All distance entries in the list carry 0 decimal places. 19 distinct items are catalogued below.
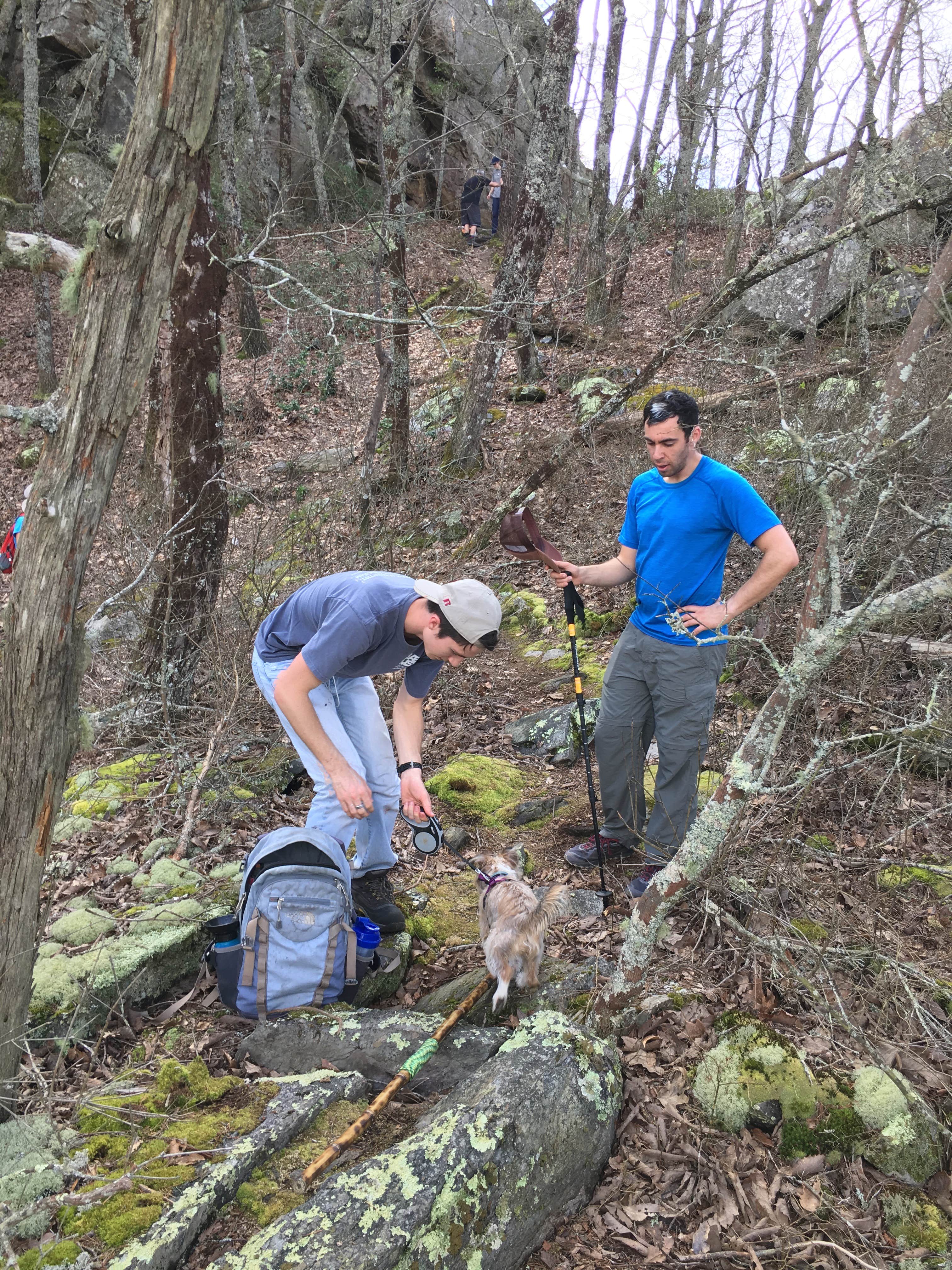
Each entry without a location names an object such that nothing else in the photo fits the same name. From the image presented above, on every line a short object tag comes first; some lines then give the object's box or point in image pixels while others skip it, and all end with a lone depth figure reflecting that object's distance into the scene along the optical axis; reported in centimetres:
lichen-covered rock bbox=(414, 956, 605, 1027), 370
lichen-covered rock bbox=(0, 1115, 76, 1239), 252
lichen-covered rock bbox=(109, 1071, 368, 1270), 238
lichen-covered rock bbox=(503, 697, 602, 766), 646
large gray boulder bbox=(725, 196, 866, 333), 1212
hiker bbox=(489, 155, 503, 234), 2000
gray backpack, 351
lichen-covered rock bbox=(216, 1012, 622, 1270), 235
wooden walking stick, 275
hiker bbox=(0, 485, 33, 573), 820
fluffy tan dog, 360
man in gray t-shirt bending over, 346
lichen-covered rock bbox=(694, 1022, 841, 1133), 304
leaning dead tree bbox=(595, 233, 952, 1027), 247
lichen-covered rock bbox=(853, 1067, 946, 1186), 283
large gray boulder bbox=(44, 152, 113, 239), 1916
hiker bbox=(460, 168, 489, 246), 2048
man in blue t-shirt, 394
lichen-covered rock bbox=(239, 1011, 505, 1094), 328
